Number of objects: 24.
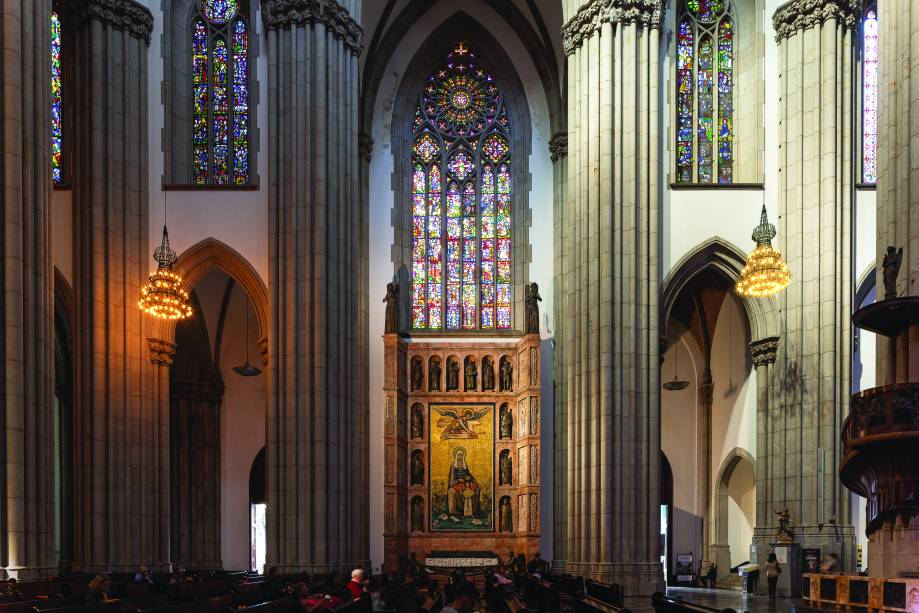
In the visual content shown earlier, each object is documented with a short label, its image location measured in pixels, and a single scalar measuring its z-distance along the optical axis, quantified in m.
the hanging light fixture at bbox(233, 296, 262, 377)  33.09
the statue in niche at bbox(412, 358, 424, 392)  33.38
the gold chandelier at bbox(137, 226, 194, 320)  23.98
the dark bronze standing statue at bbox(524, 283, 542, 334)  32.06
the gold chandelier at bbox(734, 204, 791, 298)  22.91
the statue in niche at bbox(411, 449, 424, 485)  33.07
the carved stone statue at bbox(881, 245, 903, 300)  16.33
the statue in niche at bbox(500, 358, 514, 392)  33.25
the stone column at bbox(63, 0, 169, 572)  24.38
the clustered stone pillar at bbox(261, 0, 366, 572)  24.17
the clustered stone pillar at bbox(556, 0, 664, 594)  23.98
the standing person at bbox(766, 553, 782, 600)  22.12
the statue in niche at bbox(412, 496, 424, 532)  32.78
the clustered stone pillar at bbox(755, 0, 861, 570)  24.12
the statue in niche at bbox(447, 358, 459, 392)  33.34
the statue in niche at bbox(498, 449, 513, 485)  33.00
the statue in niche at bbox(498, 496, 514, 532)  32.66
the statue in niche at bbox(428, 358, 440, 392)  33.38
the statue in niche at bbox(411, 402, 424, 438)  33.28
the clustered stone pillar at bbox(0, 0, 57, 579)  18.31
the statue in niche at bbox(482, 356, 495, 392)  33.38
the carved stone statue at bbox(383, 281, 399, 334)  32.69
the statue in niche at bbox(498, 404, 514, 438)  33.16
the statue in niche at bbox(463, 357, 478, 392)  33.38
